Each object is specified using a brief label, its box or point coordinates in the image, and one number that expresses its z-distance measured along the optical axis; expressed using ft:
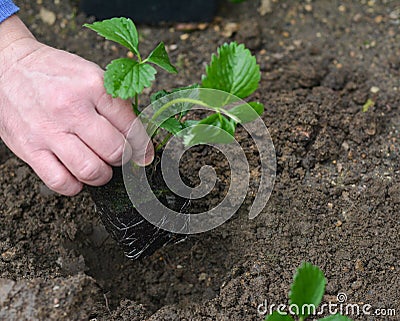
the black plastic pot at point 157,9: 3.37
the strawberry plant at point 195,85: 2.47
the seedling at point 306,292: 2.38
